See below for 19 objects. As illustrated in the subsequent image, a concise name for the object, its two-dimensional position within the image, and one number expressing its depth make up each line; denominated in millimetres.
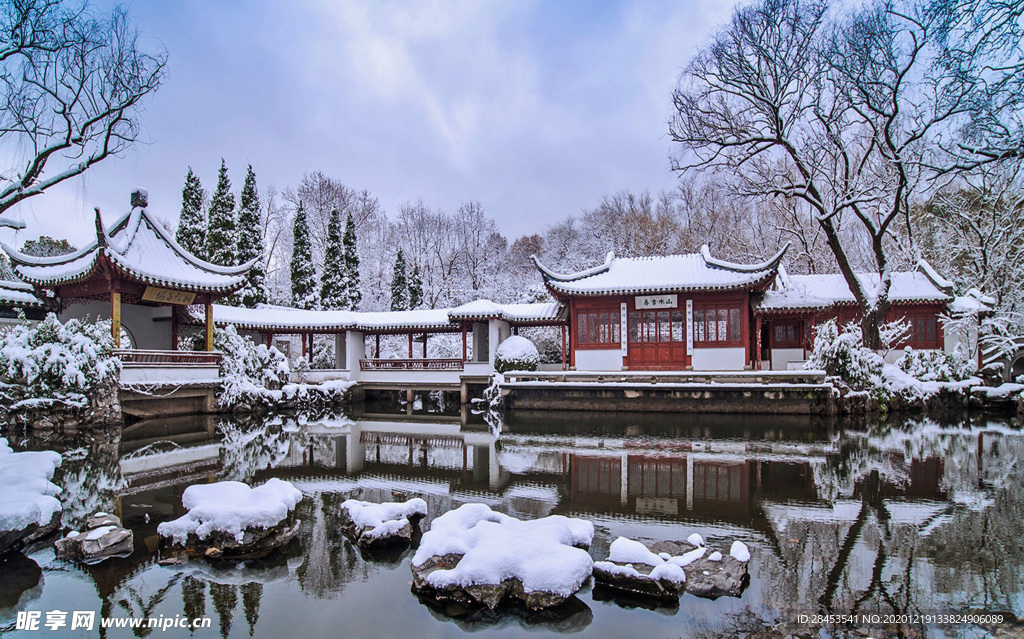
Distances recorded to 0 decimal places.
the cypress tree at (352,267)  26969
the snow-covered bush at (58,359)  11938
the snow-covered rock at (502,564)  3693
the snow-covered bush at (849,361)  14383
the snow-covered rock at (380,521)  4809
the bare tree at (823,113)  13758
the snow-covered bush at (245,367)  15945
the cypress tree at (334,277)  26547
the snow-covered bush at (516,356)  17250
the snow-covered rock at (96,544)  4527
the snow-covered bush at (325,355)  24700
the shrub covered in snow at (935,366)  16156
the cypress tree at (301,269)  26297
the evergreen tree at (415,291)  30059
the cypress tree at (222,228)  24141
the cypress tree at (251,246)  24094
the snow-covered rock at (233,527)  4660
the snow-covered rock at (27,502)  4621
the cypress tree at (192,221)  24828
